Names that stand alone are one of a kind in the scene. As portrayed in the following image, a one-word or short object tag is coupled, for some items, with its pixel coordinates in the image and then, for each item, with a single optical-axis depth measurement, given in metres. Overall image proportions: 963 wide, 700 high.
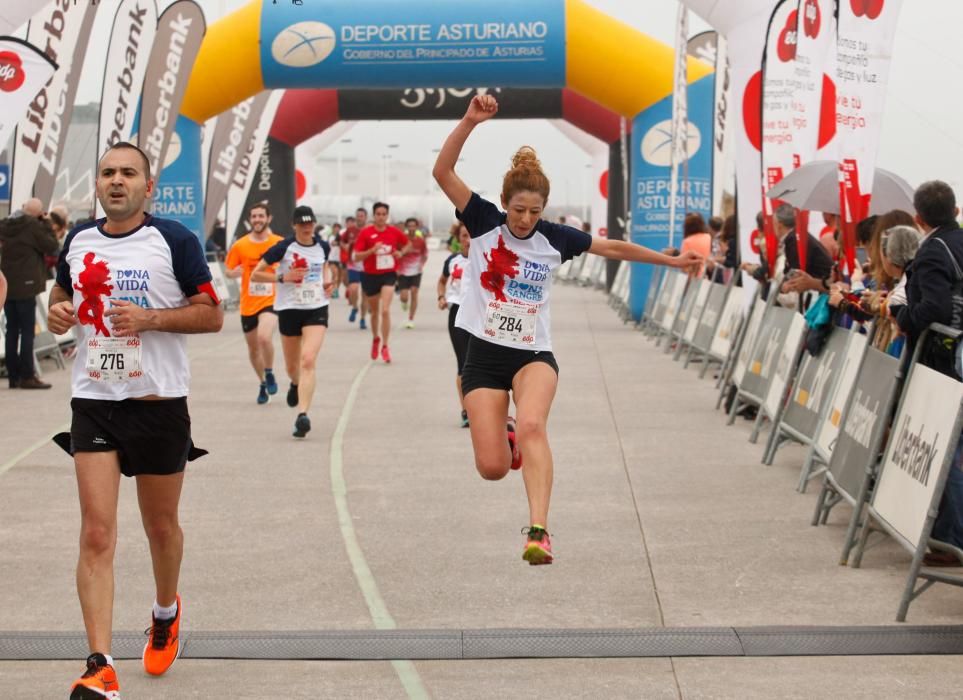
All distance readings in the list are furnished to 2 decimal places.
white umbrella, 11.80
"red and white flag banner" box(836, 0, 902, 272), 10.66
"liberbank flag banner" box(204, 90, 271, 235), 27.95
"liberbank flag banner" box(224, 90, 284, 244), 28.80
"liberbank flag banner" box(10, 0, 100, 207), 16.30
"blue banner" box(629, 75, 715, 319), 23.59
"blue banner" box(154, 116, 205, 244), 23.75
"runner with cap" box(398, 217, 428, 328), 24.00
